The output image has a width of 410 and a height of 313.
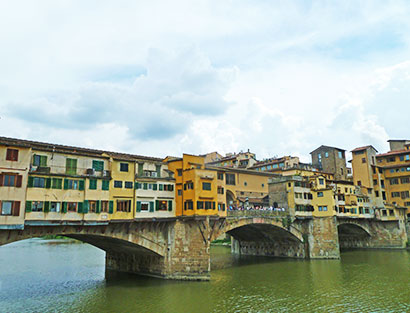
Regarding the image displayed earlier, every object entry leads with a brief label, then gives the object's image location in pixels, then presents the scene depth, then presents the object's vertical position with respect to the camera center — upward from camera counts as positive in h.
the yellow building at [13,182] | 30.33 +5.00
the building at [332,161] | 84.94 +18.16
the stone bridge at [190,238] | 37.09 -0.26
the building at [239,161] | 81.01 +17.81
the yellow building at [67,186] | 32.22 +5.03
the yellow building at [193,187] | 40.47 +5.78
